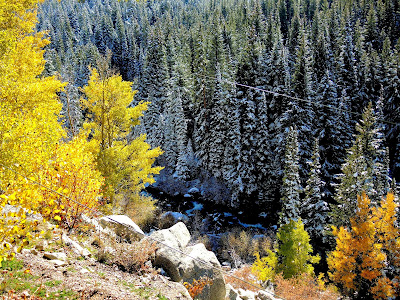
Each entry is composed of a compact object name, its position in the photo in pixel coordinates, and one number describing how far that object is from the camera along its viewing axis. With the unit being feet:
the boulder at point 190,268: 29.91
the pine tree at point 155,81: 174.40
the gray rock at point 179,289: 26.27
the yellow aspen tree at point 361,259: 71.41
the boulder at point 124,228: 34.29
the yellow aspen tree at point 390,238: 74.43
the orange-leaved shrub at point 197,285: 29.53
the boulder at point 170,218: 103.64
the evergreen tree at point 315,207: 87.51
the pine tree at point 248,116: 119.75
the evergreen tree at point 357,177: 80.69
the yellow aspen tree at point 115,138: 50.88
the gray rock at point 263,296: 37.10
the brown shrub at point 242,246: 98.73
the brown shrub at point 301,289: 56.59
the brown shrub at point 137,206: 57.06
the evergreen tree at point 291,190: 78.02
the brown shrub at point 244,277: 45.13
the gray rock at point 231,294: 33.94
